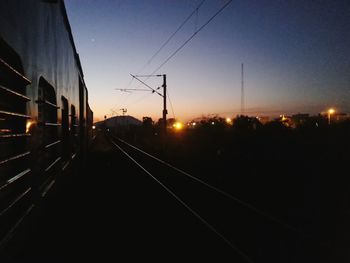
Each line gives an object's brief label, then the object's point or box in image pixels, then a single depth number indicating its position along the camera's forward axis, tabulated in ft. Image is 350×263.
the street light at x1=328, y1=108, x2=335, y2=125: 186.76
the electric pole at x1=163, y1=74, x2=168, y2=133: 92.78
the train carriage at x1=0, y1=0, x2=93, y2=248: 10.40
